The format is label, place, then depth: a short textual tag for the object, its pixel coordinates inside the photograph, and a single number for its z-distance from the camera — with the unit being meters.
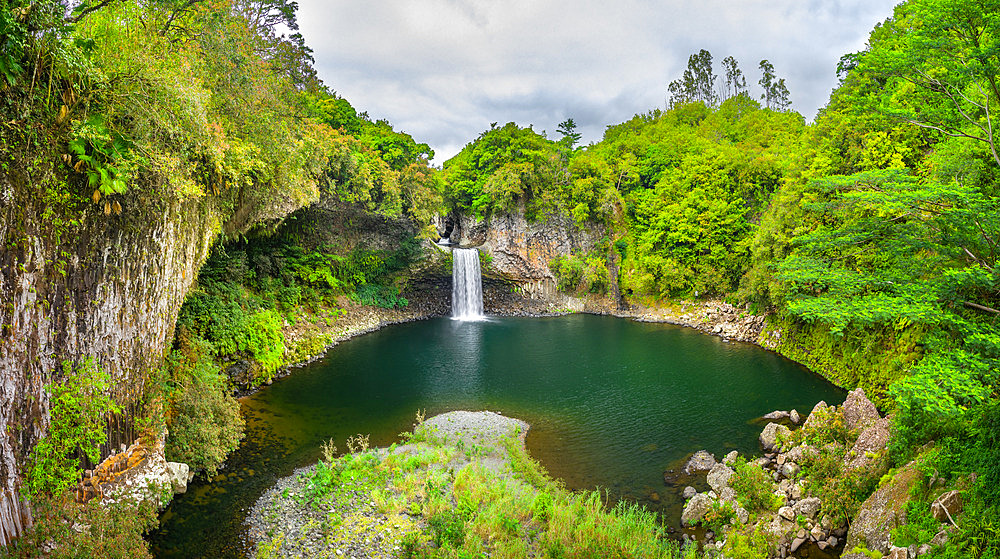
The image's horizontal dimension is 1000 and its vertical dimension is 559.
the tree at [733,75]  68.31
